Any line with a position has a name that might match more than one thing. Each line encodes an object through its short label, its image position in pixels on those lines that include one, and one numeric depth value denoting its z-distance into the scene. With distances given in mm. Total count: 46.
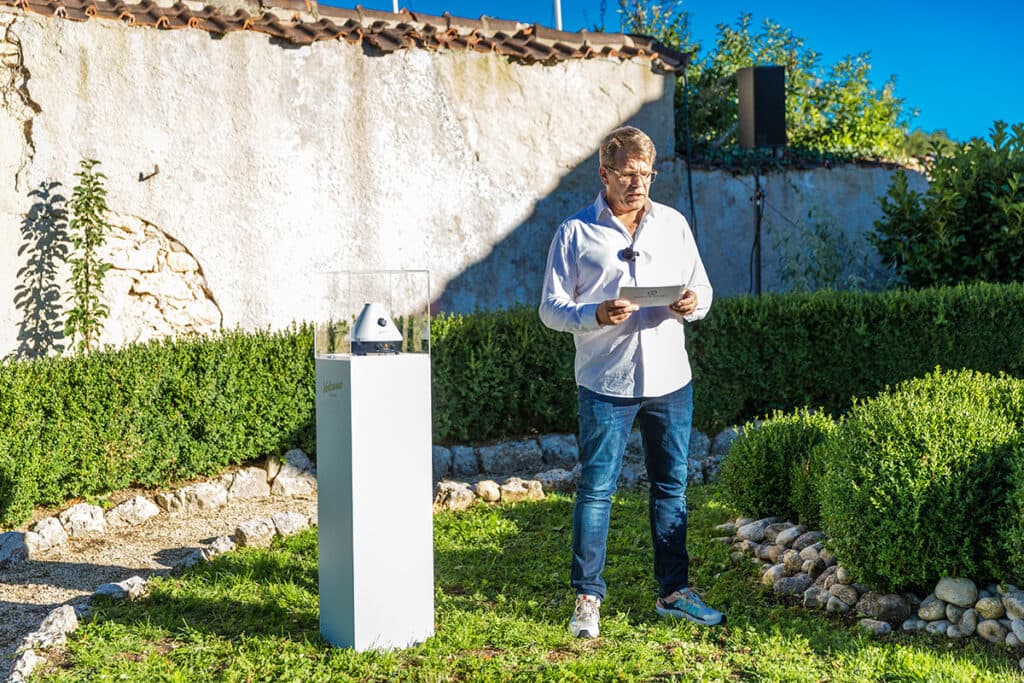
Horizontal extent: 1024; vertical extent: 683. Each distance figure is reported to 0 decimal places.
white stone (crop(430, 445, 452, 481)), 7980
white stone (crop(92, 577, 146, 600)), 4898
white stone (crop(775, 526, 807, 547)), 5254
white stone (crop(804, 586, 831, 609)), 4594
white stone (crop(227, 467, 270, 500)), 7363
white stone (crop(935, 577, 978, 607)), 4242
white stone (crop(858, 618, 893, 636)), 4242
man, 4094
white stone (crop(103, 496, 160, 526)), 6664
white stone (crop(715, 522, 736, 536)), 5877
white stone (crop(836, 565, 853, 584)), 4613
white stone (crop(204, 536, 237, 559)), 5689
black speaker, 11234
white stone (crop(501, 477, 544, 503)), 6949
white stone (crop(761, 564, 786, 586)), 4938
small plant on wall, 8000
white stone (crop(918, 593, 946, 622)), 4285
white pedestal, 3949
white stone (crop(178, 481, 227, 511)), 7047
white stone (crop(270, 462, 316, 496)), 7562
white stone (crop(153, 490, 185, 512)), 6977
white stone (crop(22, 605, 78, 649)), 4242
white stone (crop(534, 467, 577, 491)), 7266
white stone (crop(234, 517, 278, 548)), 5898
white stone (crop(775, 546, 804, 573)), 4949
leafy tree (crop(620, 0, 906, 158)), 13930
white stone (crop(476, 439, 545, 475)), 8172
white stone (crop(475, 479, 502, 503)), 6910
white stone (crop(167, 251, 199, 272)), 8680
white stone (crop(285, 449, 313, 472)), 7746
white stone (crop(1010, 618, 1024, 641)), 4004
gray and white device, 4031
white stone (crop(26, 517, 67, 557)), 6164
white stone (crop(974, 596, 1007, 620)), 4152
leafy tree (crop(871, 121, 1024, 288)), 9930
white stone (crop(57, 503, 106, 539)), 6438
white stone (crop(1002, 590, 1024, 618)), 4070
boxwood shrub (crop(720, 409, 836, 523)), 5539
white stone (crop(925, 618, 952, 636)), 4219
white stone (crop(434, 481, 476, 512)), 6738
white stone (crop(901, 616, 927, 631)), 4277
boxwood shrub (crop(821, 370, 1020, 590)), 4266
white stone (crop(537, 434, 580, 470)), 8352
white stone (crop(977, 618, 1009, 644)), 4086
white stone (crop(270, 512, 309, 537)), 6113
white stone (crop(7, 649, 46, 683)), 3904
